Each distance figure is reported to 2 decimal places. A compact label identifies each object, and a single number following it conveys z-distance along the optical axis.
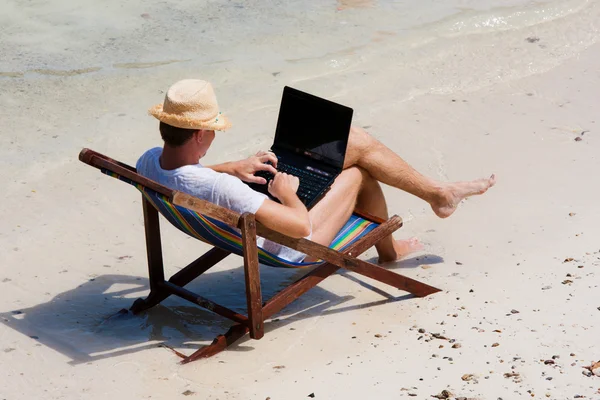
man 8.06
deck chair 7.91
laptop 9.30
